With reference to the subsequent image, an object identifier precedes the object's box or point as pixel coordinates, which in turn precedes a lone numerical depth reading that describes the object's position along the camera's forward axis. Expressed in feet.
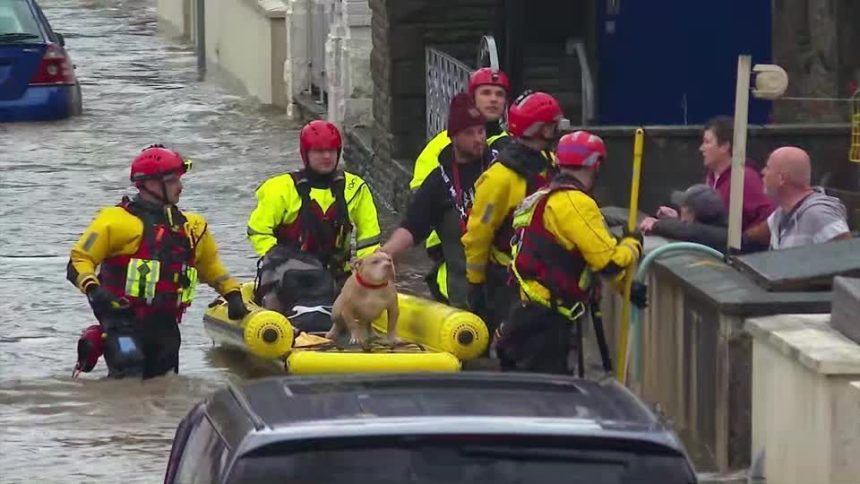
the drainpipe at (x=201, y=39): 163.58
